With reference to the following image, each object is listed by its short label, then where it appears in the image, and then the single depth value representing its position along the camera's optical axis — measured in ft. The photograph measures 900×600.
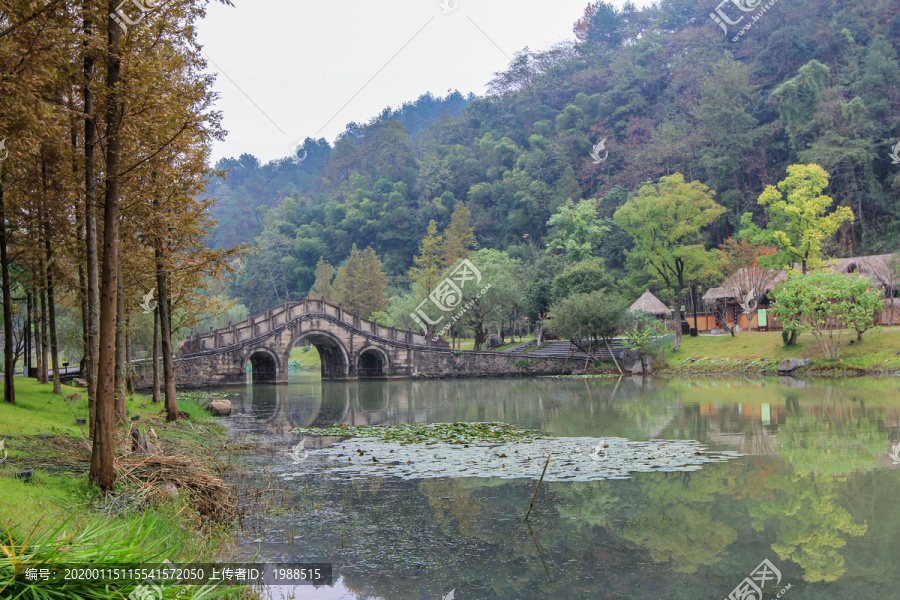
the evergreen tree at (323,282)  219.00
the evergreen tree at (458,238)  182.80
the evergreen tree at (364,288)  191.31
